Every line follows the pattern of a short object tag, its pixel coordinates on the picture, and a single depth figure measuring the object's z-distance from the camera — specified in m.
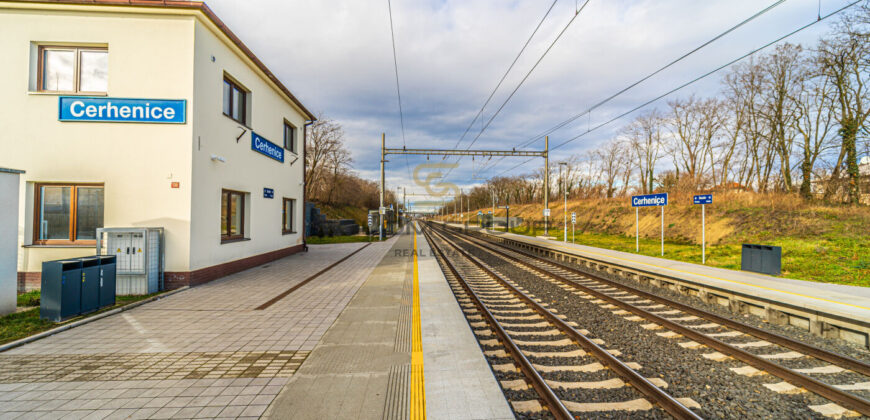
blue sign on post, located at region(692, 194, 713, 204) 13.09
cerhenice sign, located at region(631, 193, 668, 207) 15.85
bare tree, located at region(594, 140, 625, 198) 51.74
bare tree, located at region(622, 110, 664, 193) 38.81
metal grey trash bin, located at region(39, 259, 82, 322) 5.79
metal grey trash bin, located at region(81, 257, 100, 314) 6.26
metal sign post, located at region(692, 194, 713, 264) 13.11
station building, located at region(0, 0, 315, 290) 8.36
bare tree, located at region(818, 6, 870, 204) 16.83
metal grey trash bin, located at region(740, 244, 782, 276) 10.57
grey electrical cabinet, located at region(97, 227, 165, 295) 7.81
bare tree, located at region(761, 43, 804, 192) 21.73
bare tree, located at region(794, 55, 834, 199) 19.55
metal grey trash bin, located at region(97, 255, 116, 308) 6.64
